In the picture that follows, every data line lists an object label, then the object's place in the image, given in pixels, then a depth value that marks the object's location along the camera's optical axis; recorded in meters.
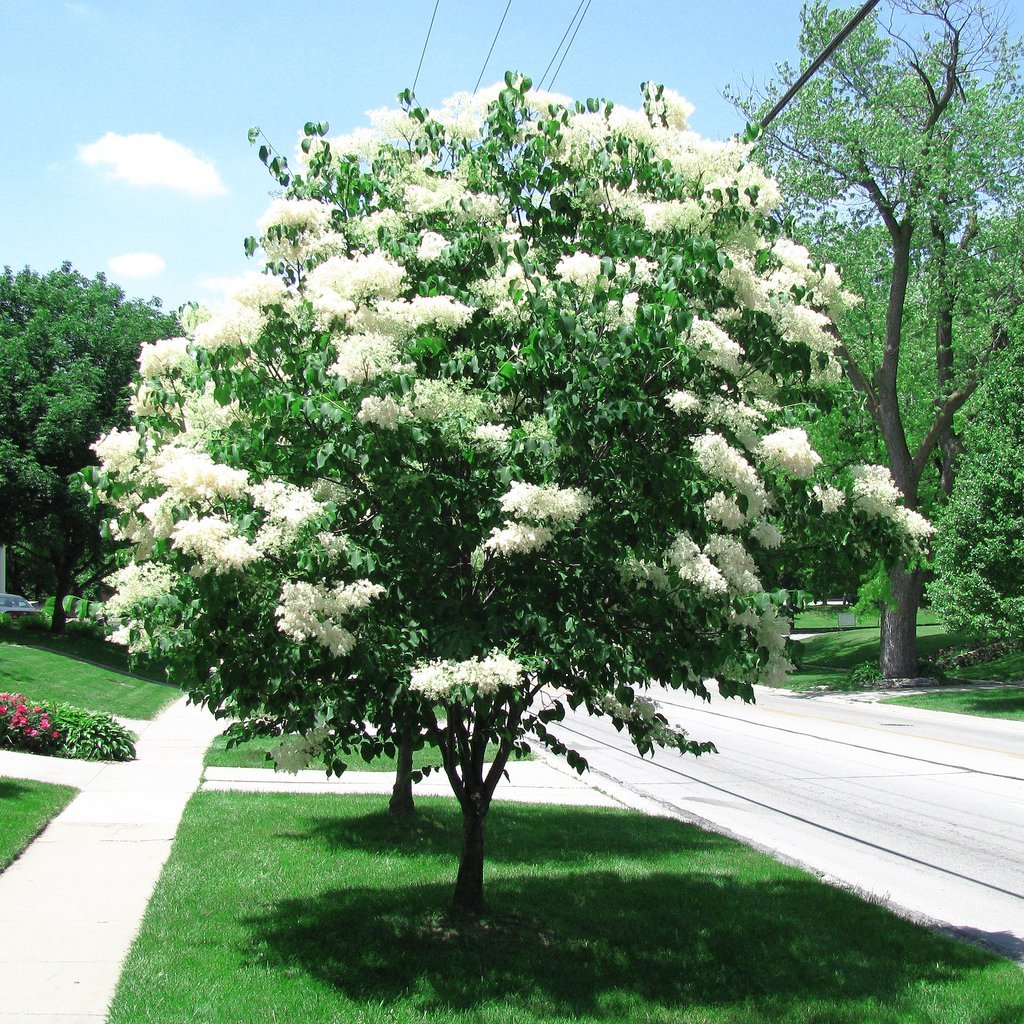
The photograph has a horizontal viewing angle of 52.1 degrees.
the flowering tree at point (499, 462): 4.90
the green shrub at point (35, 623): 33.12
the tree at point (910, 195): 26.56
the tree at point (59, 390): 27.06
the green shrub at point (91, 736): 14.49
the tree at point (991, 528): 22.20
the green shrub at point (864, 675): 30.64
